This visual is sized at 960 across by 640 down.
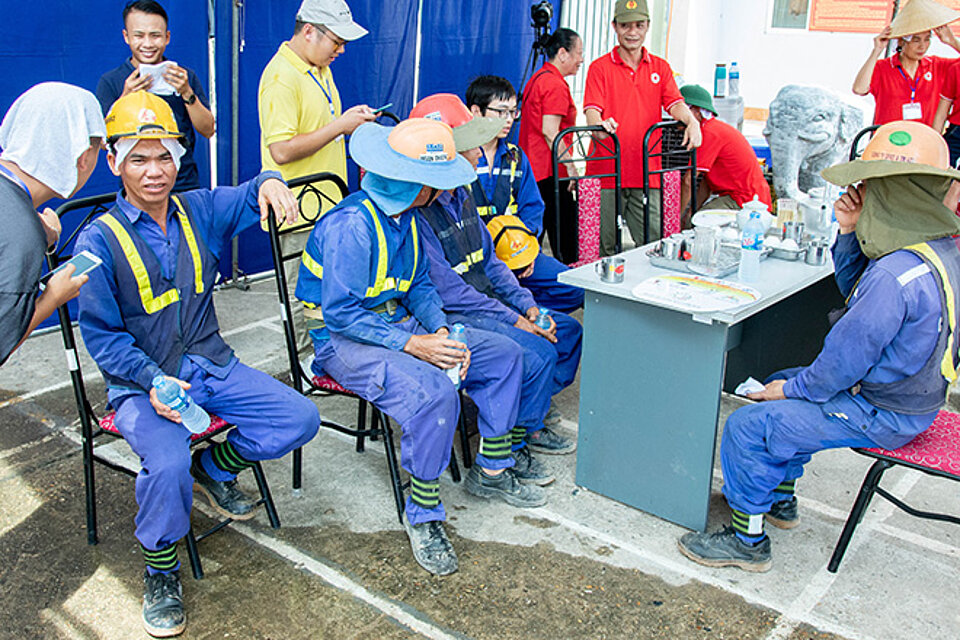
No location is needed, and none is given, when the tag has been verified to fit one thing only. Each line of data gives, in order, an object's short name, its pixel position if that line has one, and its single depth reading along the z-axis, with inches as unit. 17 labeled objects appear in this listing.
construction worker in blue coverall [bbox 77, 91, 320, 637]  104.2
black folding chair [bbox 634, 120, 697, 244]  203.7
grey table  121.6
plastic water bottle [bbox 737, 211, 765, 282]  134.6
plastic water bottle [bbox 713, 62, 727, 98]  313.5
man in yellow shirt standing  160.1
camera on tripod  297.9
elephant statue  269.3
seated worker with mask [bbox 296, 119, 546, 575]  119.0
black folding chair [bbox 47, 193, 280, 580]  112.3
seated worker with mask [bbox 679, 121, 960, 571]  102.6
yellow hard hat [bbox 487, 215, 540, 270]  163.0
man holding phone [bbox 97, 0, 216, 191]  156.9
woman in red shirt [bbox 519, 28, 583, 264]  227.8
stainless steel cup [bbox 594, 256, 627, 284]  129.4
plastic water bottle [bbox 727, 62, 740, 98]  312.3
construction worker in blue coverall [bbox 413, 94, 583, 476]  141.7
